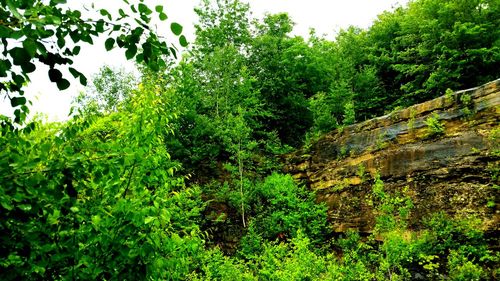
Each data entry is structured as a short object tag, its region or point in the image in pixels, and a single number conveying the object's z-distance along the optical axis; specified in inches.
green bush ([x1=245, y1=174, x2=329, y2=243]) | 609.5
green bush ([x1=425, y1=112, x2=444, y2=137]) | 534.3
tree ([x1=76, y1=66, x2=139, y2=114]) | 1127.6
